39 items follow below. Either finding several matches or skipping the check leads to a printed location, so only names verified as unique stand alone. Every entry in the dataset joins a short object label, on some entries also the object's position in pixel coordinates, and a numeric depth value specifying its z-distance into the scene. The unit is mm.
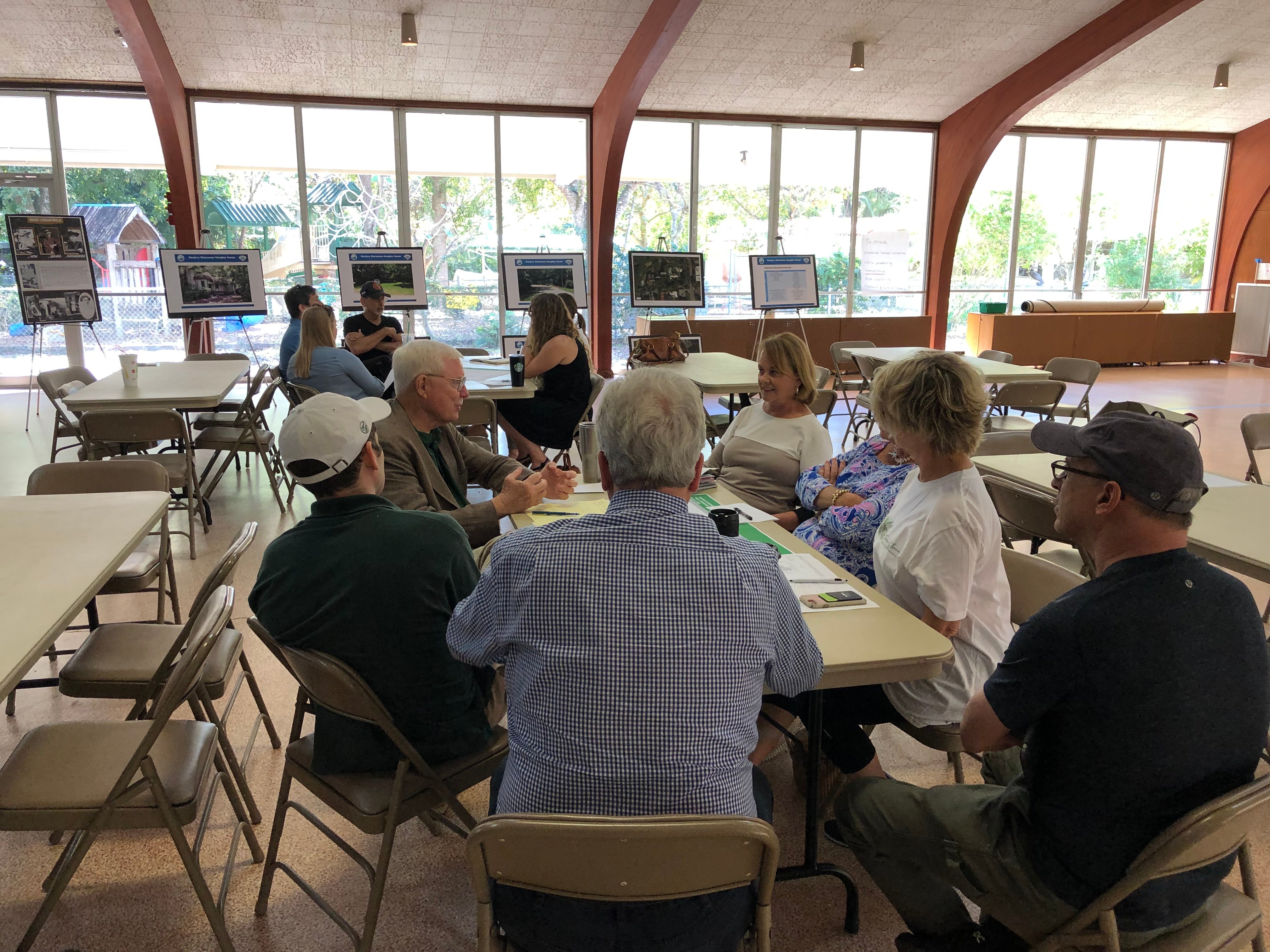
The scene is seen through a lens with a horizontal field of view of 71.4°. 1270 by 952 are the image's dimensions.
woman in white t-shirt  1988
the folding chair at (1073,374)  6262
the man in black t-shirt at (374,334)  6484
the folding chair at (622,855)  1153
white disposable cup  5371
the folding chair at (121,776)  1729
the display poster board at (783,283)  9523
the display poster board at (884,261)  12047
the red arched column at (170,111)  7566
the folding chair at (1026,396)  5867
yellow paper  2621
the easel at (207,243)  9500
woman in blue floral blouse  2506
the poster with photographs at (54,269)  8180
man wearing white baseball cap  1680
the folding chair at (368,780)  1657
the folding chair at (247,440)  5172
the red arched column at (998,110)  8539
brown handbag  6957
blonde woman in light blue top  5223
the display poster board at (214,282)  8469
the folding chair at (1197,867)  1229
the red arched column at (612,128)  7961
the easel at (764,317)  9684
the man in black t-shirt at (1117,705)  1273
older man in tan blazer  2707
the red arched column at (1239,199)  12484
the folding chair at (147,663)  2143
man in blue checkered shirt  1306
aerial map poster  9398
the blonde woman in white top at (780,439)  3299
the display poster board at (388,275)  8914
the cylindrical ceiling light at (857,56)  9117
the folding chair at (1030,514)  2949
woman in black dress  5207
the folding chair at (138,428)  4387
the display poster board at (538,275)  9125
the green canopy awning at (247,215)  10070
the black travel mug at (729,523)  2088
